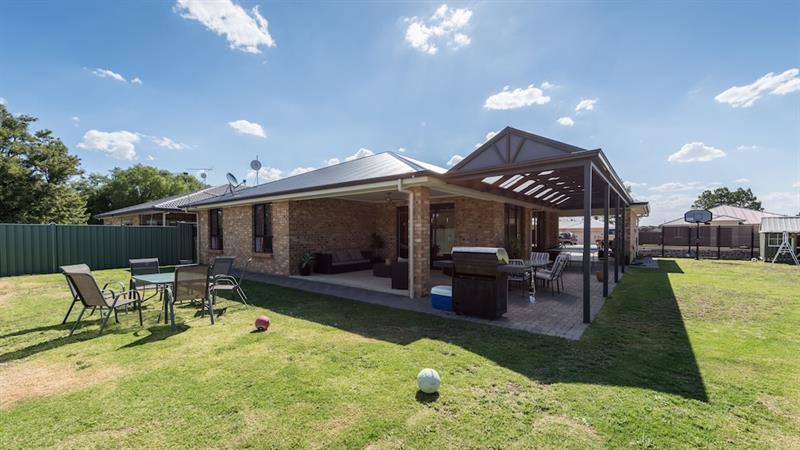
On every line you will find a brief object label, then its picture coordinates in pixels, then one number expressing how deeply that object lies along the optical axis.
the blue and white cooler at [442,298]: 6.15
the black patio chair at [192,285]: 5.31
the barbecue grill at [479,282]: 5.39
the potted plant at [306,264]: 10.52
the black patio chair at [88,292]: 4.77
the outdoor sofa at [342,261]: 11.02
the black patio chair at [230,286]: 6.22
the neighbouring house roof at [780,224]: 15.96
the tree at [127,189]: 34.66
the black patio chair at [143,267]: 6.85
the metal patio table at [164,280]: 5.36
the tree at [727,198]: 52.72
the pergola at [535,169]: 5.39
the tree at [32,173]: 19.91
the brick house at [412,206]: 6.29
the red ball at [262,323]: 5.03
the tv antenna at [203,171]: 24.70
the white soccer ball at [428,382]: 2.99
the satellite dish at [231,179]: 13.26
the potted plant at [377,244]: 13.17
